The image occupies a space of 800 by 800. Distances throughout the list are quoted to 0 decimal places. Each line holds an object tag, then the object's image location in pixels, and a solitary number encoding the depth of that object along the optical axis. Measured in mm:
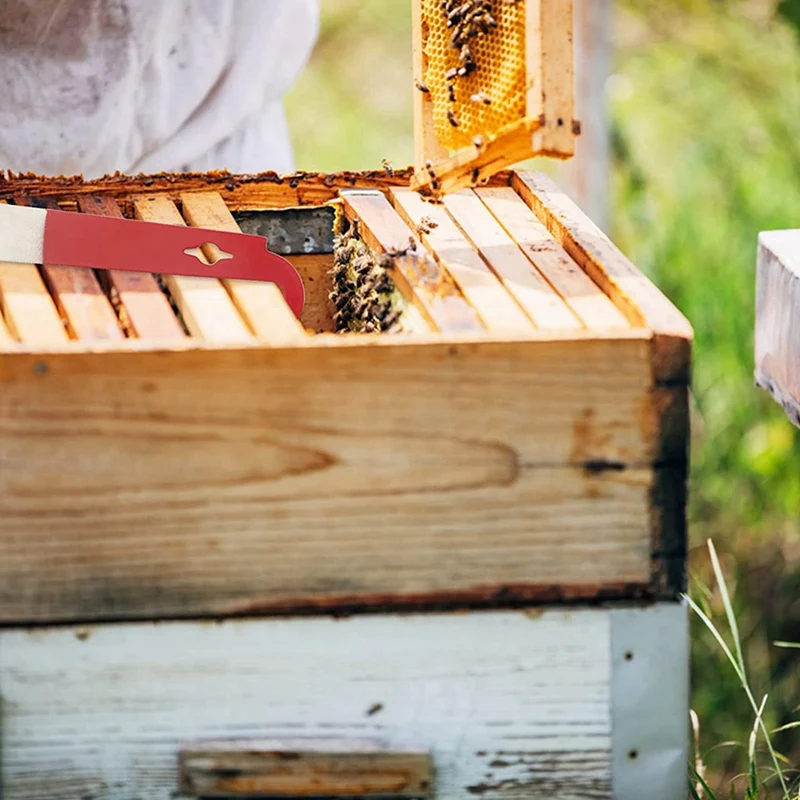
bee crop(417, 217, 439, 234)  2792
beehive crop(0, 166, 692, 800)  2514
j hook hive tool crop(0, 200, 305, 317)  2690
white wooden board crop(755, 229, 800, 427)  2806
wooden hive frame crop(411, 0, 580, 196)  2665
